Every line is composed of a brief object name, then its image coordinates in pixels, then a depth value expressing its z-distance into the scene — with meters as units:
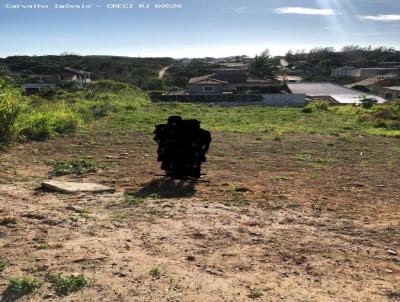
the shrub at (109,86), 36.25
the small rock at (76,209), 5.20
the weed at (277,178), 7.68
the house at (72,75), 60.02
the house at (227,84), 38.06
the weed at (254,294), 3.27
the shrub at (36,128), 10.71
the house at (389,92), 39.42
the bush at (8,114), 9.37
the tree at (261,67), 64.75
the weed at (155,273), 3.54
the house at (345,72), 73.12
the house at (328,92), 33.72
